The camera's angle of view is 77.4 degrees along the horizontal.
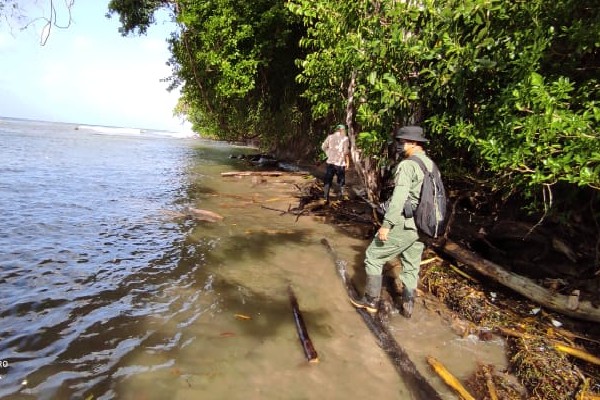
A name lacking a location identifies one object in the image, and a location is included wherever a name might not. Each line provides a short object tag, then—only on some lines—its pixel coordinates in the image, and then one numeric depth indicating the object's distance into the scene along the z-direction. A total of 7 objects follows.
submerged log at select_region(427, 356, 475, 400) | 3.33
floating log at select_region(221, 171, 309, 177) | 15.45
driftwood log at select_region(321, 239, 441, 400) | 3.29
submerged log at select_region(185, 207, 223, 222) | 8.66
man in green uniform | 4.47
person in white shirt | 10.79
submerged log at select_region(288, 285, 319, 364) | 3.68
